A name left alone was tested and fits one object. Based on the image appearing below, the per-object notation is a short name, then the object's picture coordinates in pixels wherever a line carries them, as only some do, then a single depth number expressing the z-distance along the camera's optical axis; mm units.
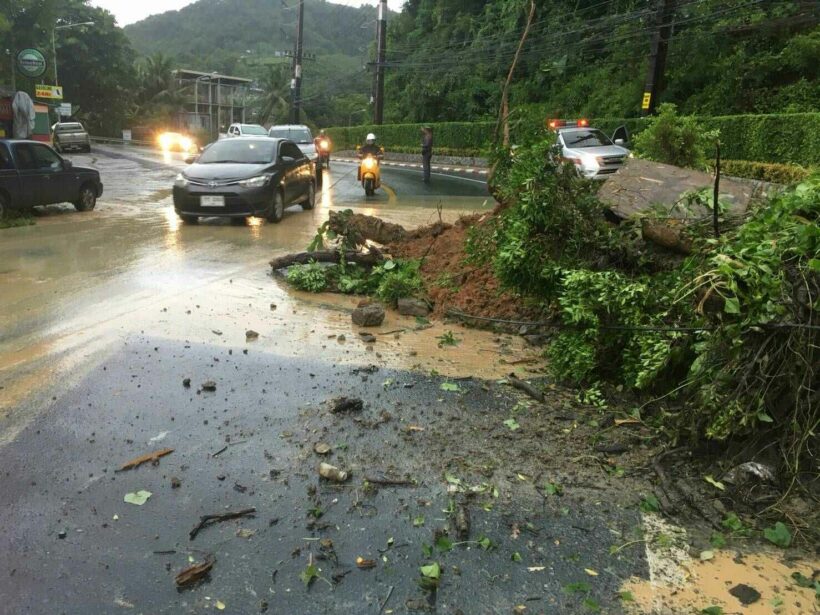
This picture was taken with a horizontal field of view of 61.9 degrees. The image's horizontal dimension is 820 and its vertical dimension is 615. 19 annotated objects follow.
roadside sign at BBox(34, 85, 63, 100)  36562
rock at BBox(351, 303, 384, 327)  6395
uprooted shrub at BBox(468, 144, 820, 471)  3518
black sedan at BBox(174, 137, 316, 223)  11977
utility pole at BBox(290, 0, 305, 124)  50250
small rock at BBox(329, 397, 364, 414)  4496
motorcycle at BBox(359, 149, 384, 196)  17750
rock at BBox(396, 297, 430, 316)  6883
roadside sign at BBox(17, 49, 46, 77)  25516
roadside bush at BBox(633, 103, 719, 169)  9602
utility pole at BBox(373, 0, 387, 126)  40006
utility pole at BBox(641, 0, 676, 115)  24203
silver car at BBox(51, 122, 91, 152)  41062
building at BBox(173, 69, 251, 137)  84250
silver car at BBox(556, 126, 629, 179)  16031
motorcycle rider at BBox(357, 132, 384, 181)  17797
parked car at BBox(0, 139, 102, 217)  12312
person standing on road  23203
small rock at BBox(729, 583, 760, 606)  2809
